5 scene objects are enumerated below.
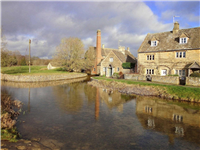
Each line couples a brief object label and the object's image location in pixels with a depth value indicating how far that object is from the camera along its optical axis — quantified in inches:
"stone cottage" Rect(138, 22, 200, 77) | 1072.7
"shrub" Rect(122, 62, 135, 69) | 1462.0
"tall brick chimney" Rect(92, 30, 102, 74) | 1973.4
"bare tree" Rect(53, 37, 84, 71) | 1957.4
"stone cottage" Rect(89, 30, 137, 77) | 1544.7
